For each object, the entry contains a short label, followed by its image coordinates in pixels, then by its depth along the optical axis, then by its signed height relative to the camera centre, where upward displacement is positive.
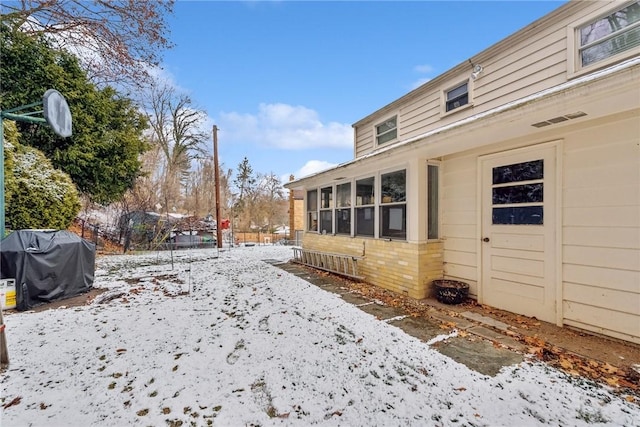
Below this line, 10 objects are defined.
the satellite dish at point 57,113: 3.76 +1.50
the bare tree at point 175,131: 18.45 +5.87
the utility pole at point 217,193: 12.19 +0.89
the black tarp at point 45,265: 4.01 -0.82
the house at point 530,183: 2.86 +0.42
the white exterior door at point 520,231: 3.46 -0.27
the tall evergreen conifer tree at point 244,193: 23.66 +1.89
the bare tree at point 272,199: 24.68 +1.36
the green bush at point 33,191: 5.48 +0.52
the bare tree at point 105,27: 6.10 +4.45
